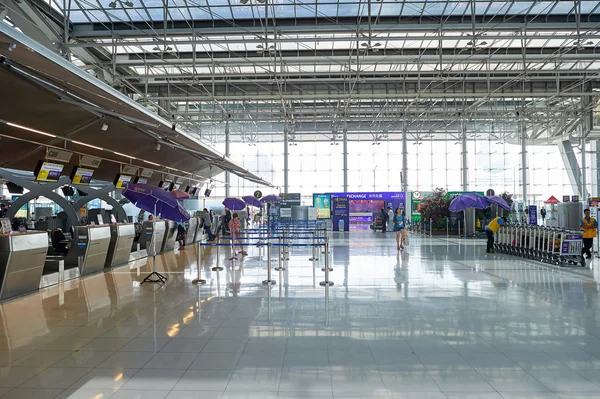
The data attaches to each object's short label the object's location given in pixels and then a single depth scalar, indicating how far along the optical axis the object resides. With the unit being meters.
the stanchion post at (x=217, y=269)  11.00
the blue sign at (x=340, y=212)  28.62
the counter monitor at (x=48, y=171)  9.76
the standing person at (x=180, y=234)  17.33
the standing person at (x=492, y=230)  14.65
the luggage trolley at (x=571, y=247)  11.75
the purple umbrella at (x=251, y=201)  24.75
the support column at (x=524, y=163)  32.78
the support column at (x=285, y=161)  34.89
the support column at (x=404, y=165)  34.34
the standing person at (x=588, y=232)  12.74
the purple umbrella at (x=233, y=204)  21.53
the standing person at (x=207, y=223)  20.73
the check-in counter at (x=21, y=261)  7.23
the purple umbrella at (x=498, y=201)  16.38
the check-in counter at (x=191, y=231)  19.00
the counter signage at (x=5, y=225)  7.81
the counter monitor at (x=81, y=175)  11.52
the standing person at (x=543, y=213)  26.40
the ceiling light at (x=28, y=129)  7.88
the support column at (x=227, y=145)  32.84
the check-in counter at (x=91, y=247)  10.05
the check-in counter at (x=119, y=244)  11.50
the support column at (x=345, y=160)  34.26
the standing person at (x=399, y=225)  15.71
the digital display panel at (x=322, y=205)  30.35
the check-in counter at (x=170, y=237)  15.86
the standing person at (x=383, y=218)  28.07
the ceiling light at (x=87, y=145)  9.91
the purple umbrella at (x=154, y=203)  9.59
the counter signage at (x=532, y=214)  22.77
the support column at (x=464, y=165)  33.81
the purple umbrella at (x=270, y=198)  26.33
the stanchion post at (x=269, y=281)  8.39
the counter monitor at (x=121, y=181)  13.49
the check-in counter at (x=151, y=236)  14.28
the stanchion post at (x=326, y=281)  8.43
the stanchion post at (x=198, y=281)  9.13
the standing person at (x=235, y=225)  14.97
